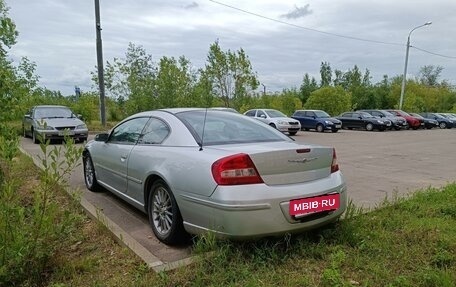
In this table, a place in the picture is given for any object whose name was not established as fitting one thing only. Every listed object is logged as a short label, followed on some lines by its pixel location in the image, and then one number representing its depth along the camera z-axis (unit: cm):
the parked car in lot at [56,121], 1340
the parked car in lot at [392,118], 2934
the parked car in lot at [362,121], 2795
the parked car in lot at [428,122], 3322
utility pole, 1810
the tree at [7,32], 498
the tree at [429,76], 6961
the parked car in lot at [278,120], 2144
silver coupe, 320
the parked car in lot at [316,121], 2512
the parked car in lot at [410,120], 3142
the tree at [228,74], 2727
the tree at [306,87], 5984
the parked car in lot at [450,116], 3550
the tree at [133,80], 2175
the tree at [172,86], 2150
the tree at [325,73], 7106
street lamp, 3434
